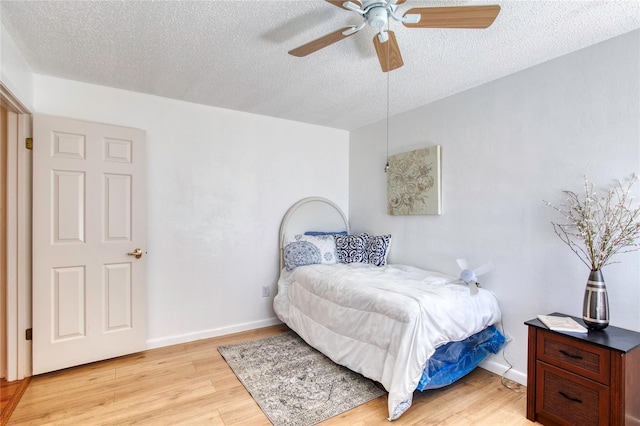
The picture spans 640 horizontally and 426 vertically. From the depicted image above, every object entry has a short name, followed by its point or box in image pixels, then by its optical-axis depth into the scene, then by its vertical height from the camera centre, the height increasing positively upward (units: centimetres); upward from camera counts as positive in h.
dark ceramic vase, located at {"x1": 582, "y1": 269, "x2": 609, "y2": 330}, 175 -51
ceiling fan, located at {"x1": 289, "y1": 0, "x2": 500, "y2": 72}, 137 +90
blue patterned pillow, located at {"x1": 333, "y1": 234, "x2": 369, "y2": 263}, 335 -39
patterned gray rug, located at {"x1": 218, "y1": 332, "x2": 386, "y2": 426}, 197 -125
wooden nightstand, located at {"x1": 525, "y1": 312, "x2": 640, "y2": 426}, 157 -89
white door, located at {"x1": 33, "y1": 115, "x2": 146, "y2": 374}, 237 -24
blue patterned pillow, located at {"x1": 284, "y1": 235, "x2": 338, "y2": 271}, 321 -40
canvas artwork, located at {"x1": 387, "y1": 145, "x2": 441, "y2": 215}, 295 +31
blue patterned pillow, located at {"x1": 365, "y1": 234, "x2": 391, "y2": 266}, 331 -40
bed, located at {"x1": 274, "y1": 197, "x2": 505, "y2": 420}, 193 -75
